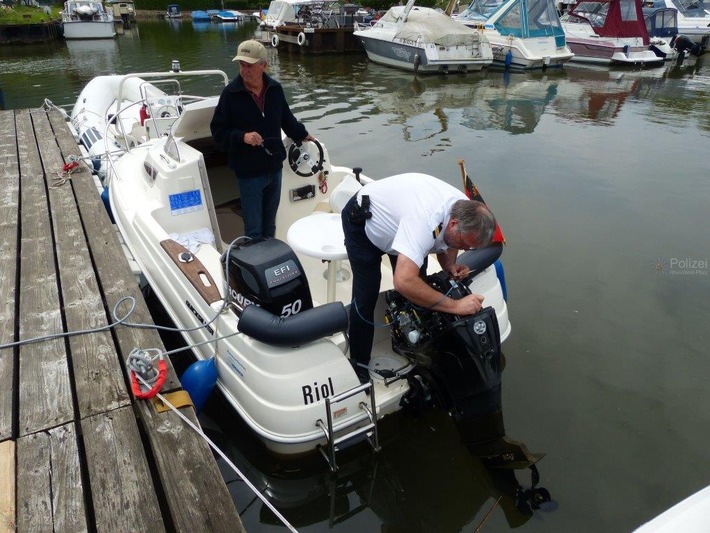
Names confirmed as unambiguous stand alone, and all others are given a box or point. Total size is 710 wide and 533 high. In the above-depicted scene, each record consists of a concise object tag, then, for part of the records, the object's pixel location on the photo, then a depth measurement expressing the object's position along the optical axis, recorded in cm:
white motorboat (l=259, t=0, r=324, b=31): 2366
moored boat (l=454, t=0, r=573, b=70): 1750
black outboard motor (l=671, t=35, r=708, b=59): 2078
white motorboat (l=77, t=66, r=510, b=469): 249
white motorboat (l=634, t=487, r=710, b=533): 183
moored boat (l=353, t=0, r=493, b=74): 1642
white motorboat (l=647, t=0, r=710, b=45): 2302
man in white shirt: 227
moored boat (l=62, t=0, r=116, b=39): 2634
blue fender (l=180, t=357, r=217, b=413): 286
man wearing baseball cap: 348
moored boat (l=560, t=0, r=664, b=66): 1884
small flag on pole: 328
